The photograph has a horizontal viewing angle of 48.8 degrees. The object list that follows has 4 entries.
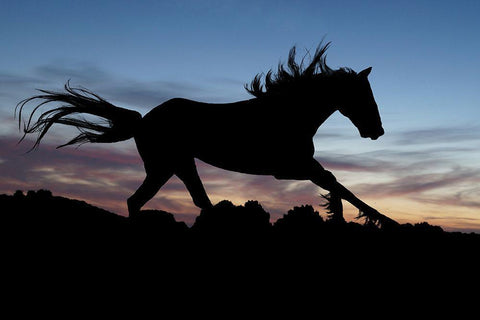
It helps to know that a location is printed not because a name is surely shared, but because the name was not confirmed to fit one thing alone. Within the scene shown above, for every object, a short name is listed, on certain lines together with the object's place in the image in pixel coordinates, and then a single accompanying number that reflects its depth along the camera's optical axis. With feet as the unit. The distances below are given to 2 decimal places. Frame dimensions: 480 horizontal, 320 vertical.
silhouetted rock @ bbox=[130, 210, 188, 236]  20.20
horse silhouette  23.06
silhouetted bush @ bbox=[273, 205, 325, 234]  19.48
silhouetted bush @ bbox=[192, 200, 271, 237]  18.89
